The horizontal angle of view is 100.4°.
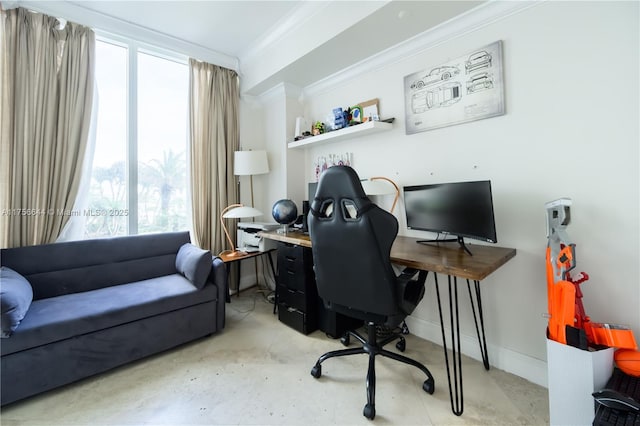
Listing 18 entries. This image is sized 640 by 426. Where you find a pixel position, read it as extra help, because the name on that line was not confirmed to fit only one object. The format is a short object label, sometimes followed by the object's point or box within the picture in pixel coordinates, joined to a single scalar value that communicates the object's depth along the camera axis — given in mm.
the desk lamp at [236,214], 2633
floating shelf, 2230
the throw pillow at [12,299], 1428
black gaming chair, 1340
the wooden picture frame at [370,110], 2378
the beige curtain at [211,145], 2916
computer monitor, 1530
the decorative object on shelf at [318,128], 2770
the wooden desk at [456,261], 1275
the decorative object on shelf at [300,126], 2981
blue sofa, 1502
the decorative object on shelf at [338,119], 2557
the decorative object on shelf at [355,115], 2498
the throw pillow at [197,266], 2137
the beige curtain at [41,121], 2000
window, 2482
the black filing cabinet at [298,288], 2219
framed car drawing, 1741
